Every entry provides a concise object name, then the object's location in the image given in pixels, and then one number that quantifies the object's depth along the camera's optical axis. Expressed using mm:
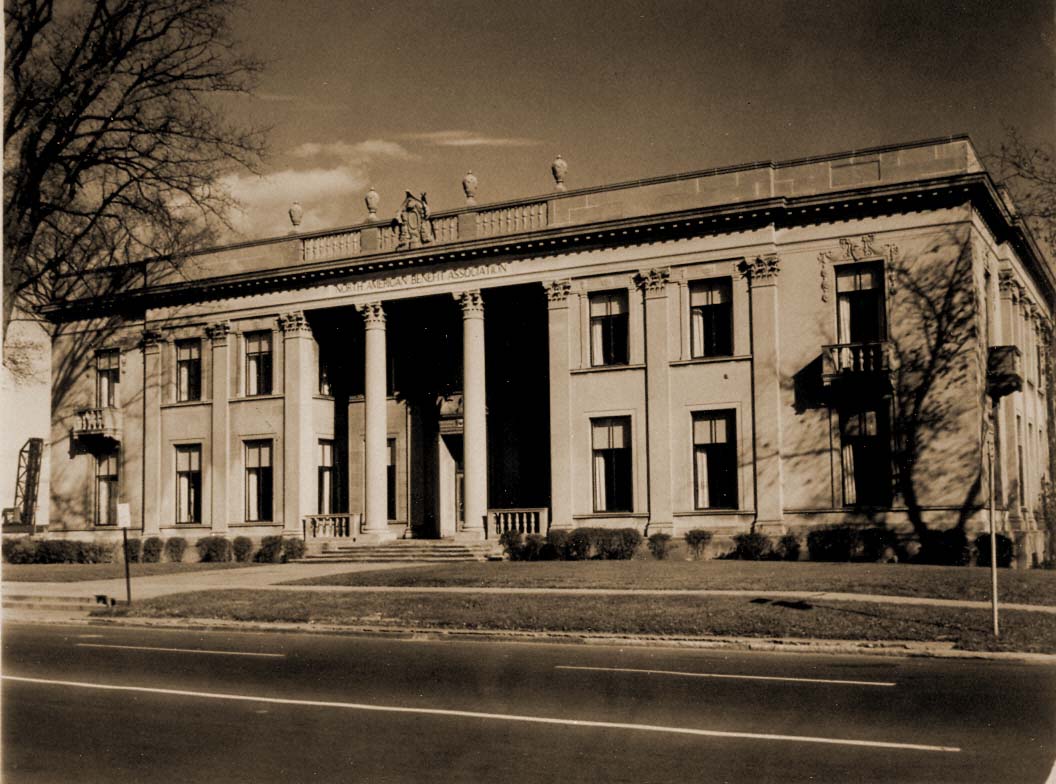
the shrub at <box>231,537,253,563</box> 38000
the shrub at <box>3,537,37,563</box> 40894
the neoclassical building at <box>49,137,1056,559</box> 30344
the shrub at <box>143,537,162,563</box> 39781
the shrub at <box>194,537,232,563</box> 38375
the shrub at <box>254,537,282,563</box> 37031
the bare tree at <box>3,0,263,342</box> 23500
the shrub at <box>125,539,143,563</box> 40188
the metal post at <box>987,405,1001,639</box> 15695
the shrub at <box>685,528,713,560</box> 31484
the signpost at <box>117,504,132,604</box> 23000
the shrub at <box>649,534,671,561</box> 31844
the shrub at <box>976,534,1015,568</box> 27188
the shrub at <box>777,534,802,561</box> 30391
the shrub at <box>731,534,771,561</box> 30625
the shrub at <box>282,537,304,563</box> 36219
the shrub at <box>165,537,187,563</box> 39656
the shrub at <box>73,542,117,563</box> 40688
